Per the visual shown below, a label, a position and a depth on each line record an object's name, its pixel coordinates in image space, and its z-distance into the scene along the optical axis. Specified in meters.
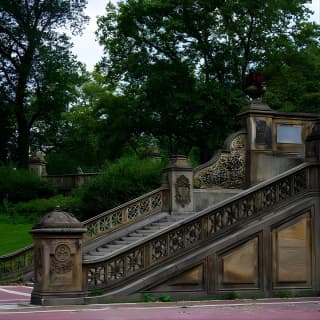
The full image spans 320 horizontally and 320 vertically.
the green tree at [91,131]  45.56
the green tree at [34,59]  54.81
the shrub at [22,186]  44.94
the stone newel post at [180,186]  23.58
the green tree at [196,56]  41.97
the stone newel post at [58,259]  14.27
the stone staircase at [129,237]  22.00
